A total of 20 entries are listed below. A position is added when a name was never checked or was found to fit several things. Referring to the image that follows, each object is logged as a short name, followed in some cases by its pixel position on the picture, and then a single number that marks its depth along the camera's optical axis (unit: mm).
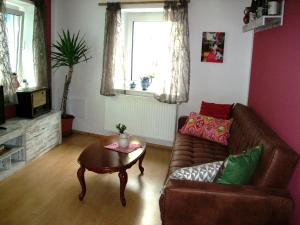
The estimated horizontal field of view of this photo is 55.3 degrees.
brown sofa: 1701
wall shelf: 2402
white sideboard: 3142
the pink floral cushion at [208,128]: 3207
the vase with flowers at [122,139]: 2988
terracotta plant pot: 4475
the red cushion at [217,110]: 3527
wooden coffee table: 2533
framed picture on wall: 3820
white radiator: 4129
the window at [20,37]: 3777
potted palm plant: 4182
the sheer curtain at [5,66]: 3365
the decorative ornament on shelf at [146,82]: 4277
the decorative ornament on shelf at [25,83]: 4020
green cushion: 1849
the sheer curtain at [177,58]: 3779
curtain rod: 3910
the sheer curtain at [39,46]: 4016
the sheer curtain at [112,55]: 4082
